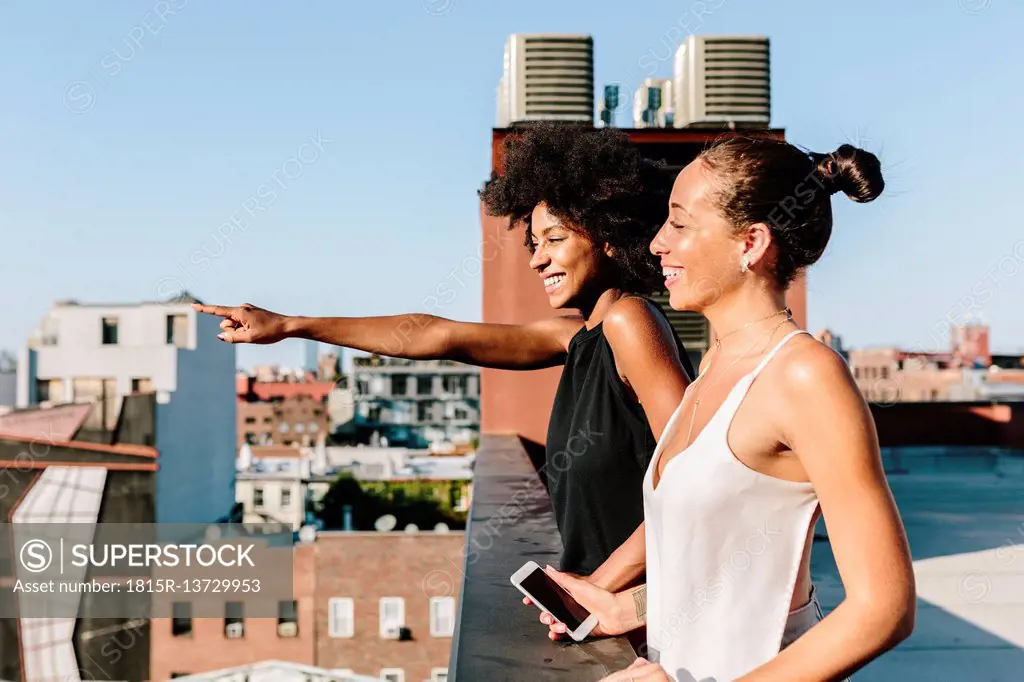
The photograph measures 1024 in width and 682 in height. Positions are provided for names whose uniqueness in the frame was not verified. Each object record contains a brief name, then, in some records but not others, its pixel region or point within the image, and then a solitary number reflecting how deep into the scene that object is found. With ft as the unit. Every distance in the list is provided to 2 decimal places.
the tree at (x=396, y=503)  101.09
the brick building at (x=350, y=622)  72.38
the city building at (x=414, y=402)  225.35
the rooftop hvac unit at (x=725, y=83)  24.85
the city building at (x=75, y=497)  73.92
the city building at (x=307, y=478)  105.61
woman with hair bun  3.27
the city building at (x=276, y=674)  51.60
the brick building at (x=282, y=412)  193.77
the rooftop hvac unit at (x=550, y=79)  24.16
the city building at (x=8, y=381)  122.24
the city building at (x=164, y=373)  104.22
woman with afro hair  5.68
